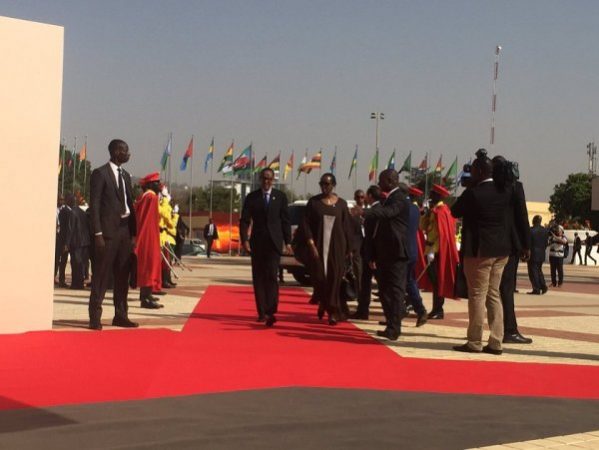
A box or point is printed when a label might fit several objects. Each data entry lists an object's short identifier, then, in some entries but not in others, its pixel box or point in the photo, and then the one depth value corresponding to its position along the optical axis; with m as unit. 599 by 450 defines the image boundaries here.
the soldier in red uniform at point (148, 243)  15.08
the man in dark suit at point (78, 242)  19.72
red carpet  7.79
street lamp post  84.94
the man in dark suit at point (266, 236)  12.59
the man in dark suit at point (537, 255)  22.77
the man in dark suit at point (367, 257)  12.21
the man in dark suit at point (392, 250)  11.61
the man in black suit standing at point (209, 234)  48.16
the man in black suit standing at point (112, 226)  11.59
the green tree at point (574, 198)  115.31
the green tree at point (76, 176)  94.06
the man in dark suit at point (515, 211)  10.79
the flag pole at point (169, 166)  73.12
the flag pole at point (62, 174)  81.72
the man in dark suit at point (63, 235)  20.11
